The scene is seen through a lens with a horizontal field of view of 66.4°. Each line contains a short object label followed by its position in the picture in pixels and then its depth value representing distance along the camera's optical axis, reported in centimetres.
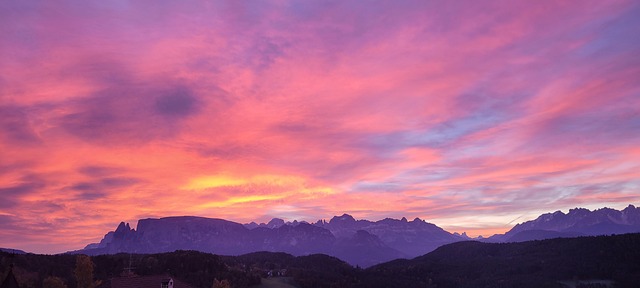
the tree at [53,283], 9138
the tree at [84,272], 9138
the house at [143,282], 7256
